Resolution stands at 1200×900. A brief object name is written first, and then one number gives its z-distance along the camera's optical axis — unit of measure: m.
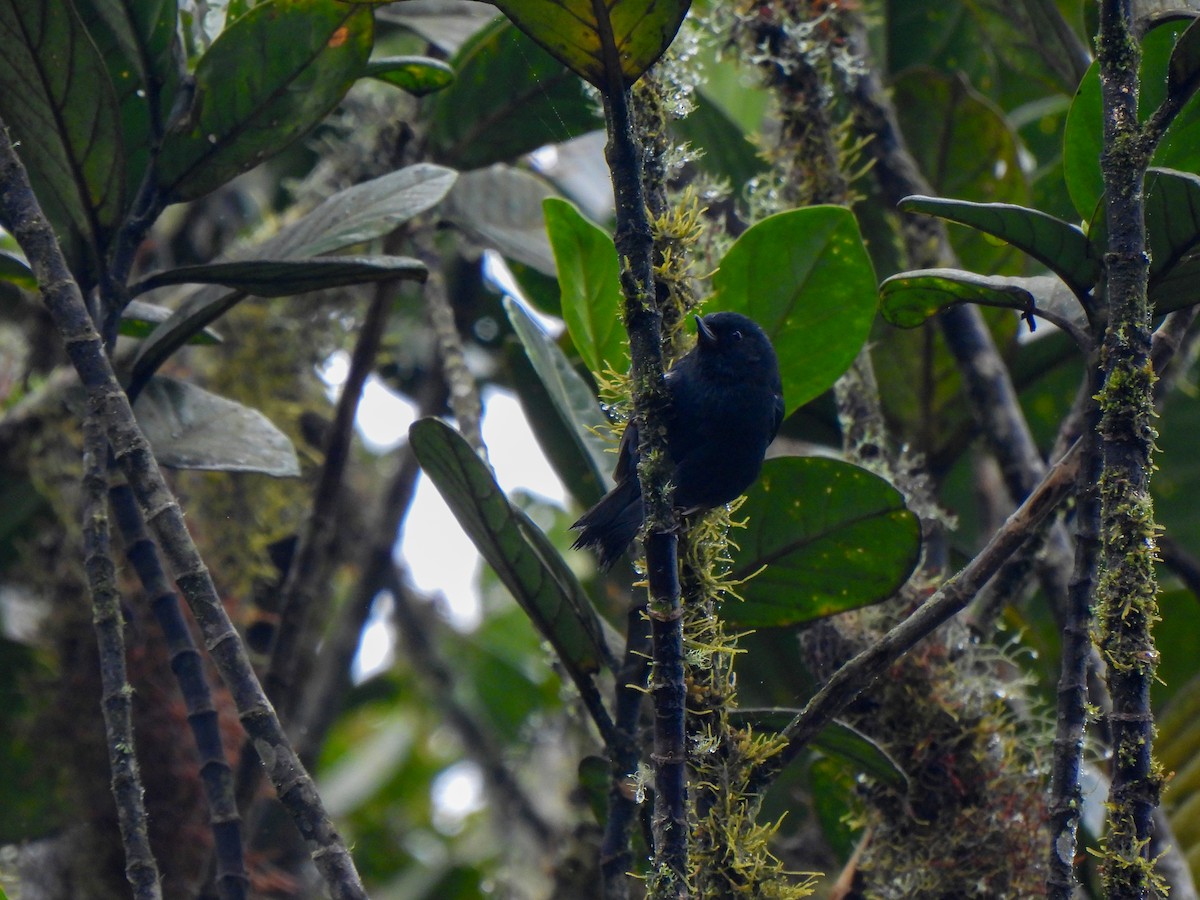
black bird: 7.14
